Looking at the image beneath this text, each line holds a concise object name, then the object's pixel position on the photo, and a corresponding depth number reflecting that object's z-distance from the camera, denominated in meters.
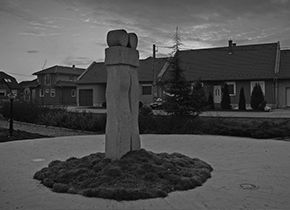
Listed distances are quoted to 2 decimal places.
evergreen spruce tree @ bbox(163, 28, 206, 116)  17.69
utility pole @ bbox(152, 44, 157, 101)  39.62
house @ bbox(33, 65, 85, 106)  56.38
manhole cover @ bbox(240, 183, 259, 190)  6.42
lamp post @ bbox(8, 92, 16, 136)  16.51
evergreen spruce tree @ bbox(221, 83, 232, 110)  33.31
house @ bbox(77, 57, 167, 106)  41.09
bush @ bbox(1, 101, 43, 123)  21.86
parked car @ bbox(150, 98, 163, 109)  32.81
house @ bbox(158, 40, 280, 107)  34.55
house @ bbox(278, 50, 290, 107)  33.81
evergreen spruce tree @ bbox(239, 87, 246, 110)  32.28
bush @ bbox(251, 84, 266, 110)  31.33
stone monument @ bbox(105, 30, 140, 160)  7.82
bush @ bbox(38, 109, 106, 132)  18.36
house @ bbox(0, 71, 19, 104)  56.36
